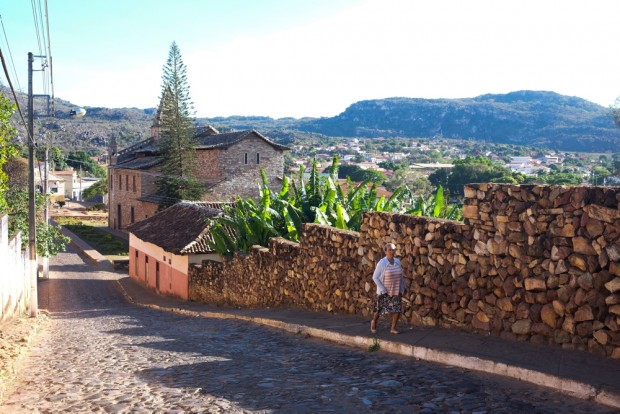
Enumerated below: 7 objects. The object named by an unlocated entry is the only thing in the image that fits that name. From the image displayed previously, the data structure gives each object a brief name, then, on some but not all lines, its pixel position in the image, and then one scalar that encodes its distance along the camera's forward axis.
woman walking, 8.45
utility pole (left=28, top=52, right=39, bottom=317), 18.21
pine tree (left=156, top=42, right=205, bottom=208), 44.62
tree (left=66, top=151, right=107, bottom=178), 114.88
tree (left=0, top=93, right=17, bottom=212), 20.47
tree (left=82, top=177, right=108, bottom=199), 87.88
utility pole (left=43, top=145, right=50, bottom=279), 30.00
